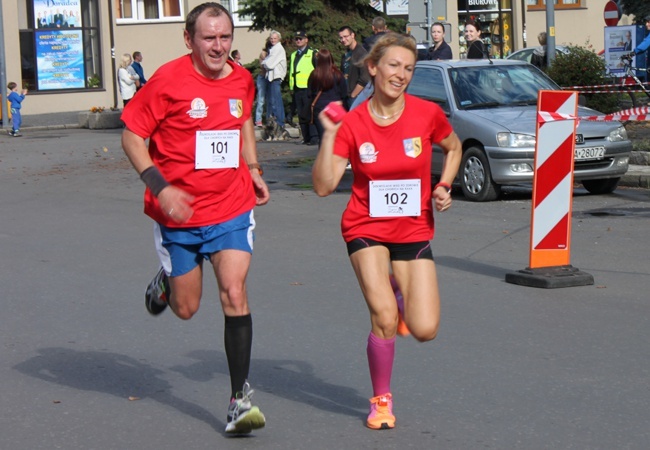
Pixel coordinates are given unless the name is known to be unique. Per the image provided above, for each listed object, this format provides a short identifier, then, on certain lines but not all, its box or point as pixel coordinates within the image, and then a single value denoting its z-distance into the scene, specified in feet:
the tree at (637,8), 114.21
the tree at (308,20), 89.92
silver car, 48.14
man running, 19.04
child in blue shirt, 102.32
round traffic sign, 90.48
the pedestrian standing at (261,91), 86.38
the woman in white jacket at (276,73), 84.17
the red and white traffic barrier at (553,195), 31.48
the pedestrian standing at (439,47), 63.26
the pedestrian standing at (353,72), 55.83
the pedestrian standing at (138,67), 110.01
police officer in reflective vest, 74.95
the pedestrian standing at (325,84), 62.85
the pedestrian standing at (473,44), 63.77
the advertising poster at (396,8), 146.28
